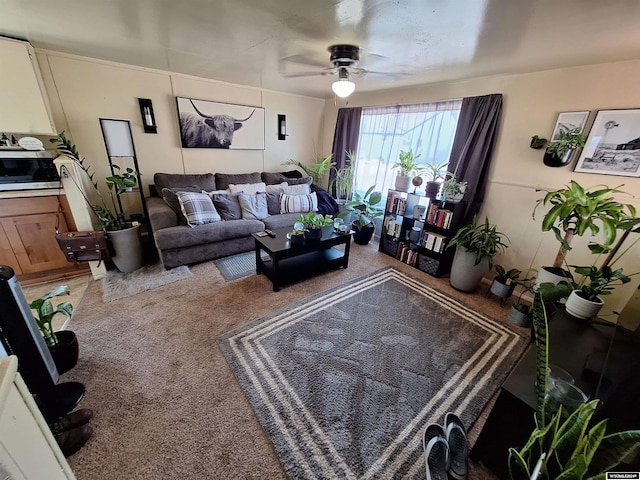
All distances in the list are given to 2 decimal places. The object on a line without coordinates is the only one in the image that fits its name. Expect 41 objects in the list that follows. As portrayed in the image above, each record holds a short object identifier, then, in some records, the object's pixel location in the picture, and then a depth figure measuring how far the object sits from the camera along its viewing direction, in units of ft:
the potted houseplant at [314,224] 8.50
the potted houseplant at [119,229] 8.15
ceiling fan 6.19
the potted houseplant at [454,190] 8.76
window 9.83
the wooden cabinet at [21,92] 6.70
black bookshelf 9.23
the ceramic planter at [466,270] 8.35
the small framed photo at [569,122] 6.76
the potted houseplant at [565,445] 2.21
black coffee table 8.02
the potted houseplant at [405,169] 10.35
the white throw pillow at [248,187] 11.26
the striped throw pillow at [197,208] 9.33
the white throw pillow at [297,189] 12.08
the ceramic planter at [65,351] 4.98
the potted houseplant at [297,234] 8.46
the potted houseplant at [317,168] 13.50
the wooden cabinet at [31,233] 7.32
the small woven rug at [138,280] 7.72
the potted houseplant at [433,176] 9.61
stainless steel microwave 7.09
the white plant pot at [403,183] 10.53
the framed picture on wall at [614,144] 6.20
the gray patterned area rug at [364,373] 4.18
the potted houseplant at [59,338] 4.75
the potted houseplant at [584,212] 5.23
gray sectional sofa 8.94
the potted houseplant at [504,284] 7.90
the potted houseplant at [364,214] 12.09
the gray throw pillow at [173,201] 9.61
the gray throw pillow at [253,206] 10.78
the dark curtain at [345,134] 12.92
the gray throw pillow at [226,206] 10.36
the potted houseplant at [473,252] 8.07
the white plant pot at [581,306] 5.00
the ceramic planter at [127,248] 8.36
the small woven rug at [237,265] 9.04
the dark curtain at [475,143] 8.30
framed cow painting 10.82
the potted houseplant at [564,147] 6.75
